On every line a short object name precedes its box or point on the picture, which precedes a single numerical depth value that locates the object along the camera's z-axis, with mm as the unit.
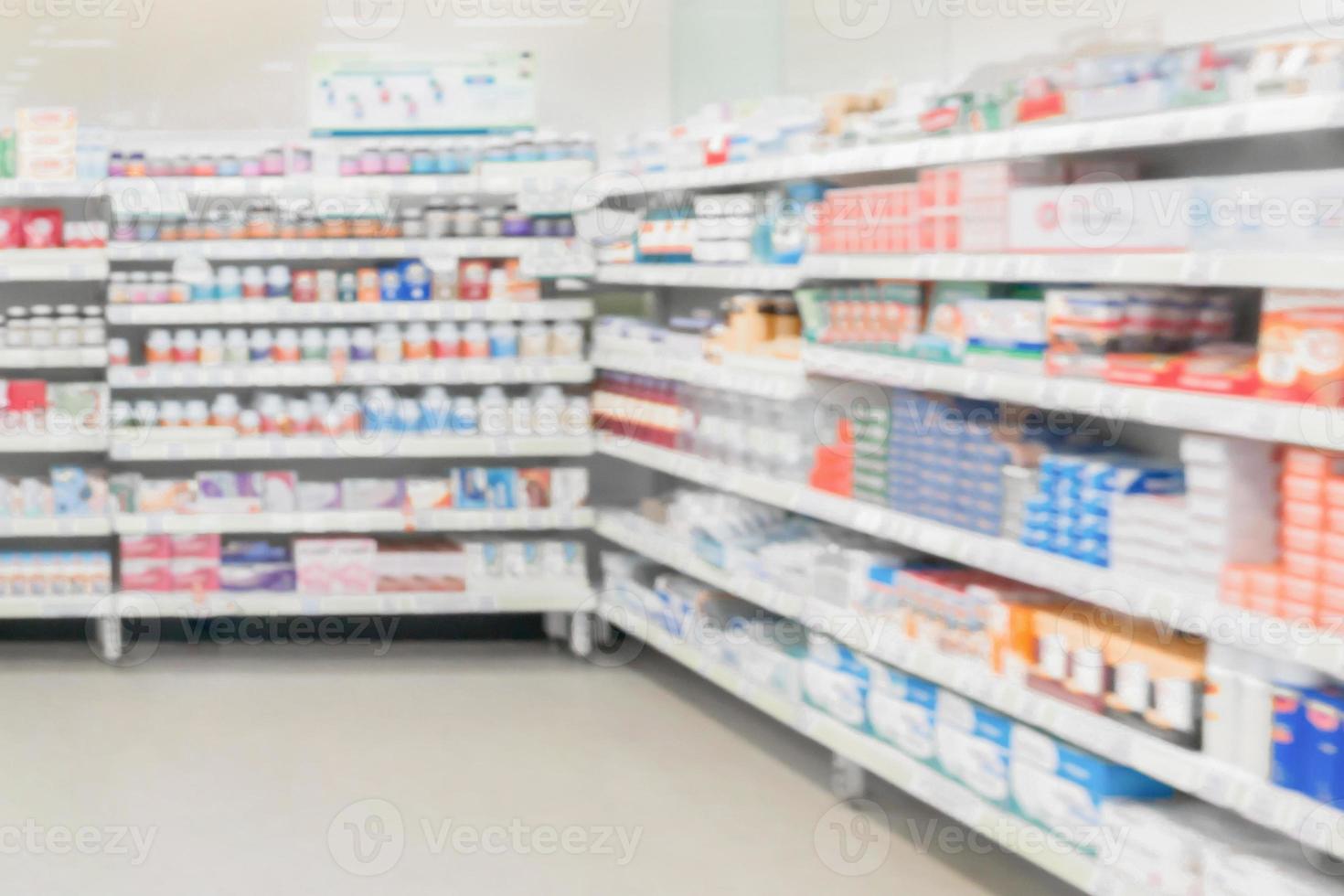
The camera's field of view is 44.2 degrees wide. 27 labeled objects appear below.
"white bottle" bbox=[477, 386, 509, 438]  6543
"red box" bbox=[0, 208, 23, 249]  6402
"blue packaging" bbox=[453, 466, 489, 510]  6578
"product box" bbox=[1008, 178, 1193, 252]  3383
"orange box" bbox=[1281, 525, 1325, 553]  3055
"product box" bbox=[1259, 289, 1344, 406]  2979
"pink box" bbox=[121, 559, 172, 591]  6535
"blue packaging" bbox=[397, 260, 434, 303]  6531
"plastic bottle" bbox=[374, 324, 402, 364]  6547
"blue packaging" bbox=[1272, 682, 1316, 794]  3031
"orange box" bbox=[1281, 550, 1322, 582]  3055
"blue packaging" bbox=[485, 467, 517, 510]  6586
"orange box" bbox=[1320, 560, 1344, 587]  2992
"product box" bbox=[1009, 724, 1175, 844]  3635
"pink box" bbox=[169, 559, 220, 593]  6574
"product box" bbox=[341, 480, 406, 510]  6562
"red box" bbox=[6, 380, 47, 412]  6441
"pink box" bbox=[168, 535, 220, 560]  6566
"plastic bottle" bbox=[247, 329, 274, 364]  6543
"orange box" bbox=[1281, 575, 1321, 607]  3051
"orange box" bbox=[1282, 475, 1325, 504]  3053
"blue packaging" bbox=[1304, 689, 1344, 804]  2955
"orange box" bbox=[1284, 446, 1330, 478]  3047
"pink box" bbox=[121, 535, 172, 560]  6523
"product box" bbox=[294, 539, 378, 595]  6574
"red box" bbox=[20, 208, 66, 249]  6426
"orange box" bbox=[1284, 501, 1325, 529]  3053
